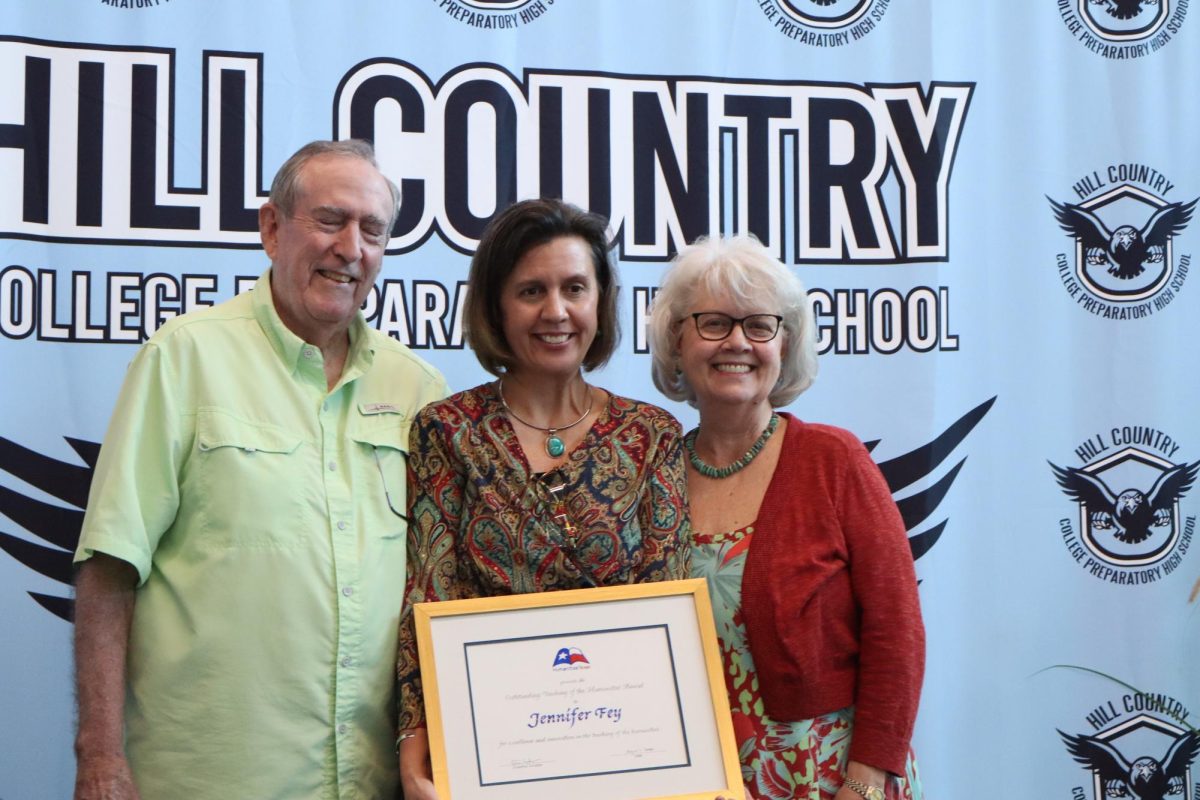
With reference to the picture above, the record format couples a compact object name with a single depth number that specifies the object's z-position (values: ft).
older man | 5.96
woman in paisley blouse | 6.07
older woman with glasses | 6.22
